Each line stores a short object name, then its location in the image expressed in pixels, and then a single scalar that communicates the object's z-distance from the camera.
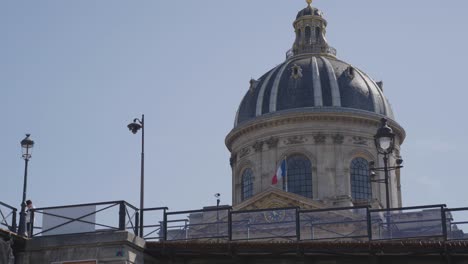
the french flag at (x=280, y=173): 66.77
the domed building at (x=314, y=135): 68.75
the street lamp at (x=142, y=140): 36.56
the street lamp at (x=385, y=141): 29.73
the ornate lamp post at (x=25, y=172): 26.28
